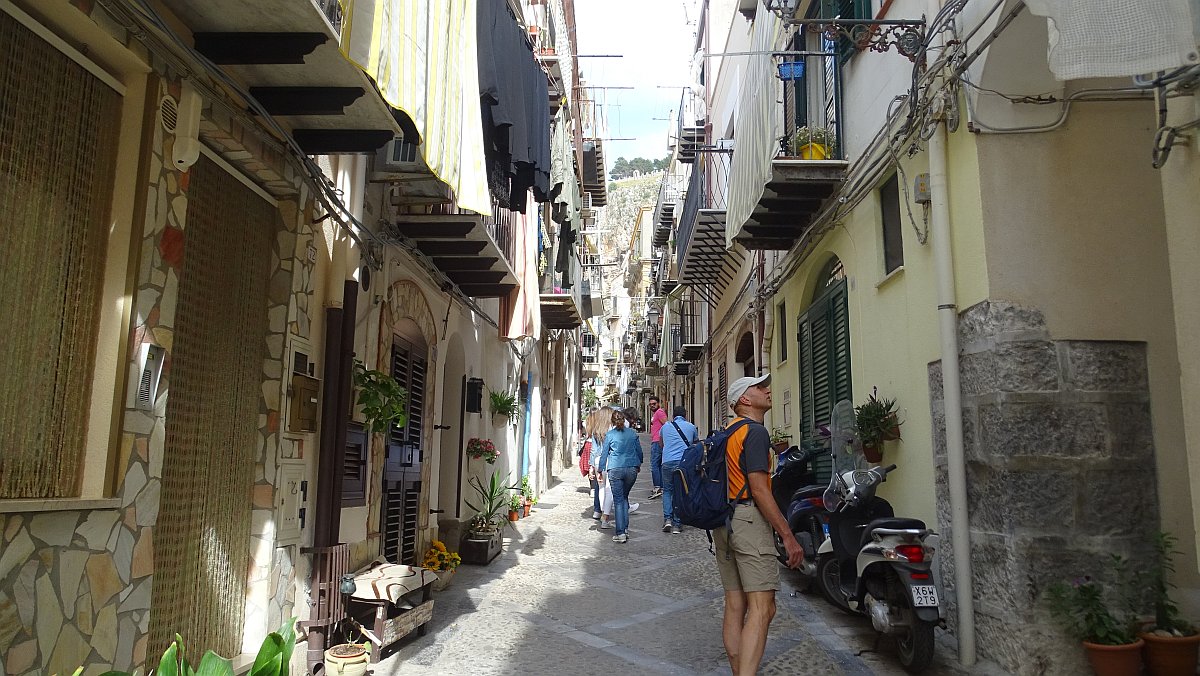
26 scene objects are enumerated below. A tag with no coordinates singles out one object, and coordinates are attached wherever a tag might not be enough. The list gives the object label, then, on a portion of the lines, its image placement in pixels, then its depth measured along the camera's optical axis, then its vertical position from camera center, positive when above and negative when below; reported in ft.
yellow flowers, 24.89 -3.51
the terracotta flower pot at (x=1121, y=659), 14.47 -3.68
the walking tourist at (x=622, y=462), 35.83 -0.63
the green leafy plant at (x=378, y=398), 19.79 +1.18
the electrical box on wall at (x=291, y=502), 16.61 -1.21
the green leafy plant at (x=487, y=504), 31.89 -2.48
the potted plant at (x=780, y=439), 34.20 +0.48
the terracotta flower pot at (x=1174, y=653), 14.34 -3.54
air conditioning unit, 21.30 +7.63
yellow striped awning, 12.60 +6.69
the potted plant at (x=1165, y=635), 14.37 -3.25
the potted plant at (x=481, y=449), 34.47 -0.10
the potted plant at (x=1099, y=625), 14.52 -3.21
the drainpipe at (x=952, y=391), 17.28 +1.34
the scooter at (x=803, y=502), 22.86 -1.57
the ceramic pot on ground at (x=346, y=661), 15.93 -4.27
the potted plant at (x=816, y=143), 28.99 +11.05
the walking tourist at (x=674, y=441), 33.68 +0.32
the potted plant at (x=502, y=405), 39.29 +2.08
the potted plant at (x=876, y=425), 22.56 +0.72
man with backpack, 14.76 -1.82
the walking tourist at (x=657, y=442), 41.45 +0.31
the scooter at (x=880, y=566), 16.12 -2.56
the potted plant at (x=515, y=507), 40.68 -3.10
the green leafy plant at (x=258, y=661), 9.73 -2.81
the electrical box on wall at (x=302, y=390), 17.02 +1.18
